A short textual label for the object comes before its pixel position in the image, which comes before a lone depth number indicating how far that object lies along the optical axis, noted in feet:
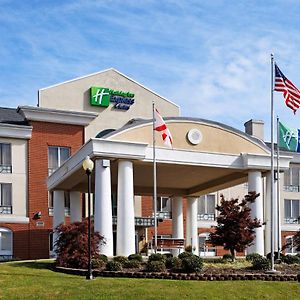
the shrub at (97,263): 79.87
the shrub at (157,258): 81.02
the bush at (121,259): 81.46
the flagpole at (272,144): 85.93
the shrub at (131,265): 80.02
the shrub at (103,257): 84.74
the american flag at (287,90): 89.76
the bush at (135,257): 87.86
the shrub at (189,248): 128.98
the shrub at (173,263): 77.41
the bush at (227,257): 94.49
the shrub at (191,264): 75.00
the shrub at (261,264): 81.71
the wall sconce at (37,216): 156.15
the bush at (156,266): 75.25
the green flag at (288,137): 113.50
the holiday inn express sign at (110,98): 172.76
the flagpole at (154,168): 97.36
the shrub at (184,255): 82.06
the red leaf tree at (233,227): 91.45
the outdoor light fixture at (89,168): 72.75
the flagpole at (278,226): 107.90
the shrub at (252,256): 93.84
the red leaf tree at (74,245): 83.61
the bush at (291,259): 93.35
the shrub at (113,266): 76.28
